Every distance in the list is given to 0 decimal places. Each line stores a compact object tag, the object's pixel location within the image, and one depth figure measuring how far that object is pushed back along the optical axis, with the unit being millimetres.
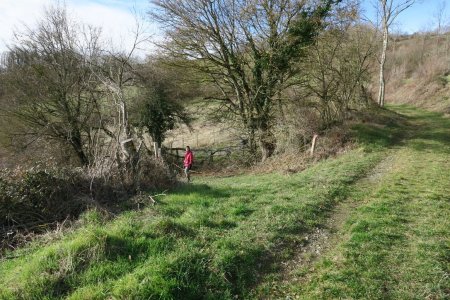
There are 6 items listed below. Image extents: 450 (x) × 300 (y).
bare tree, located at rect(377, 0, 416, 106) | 30938
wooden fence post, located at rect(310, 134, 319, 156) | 16734
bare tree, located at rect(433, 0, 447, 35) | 59219
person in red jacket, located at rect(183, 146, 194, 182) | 16453
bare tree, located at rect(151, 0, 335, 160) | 18359
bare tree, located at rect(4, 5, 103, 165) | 20391
